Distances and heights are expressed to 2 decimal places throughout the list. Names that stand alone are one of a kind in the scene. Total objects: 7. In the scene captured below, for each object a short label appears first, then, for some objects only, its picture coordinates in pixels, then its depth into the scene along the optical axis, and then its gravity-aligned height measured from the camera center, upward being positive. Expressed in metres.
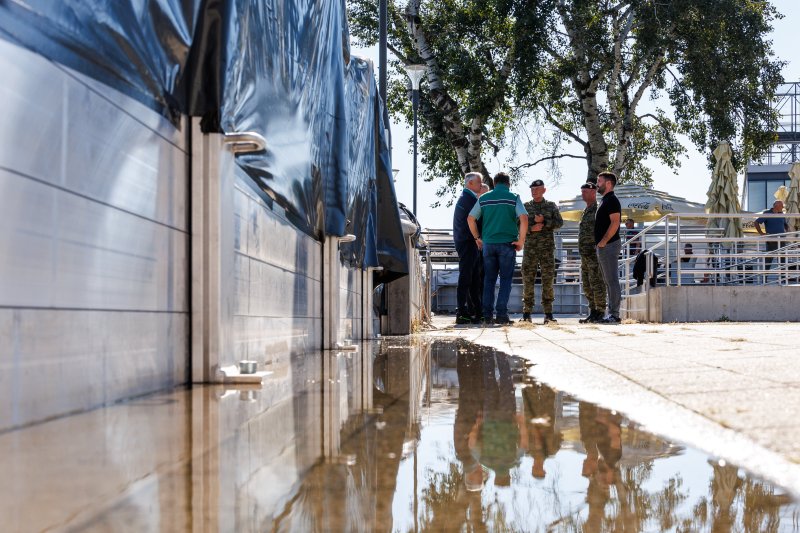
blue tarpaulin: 2.05 +0.73
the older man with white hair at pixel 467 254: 10.66 +0.47
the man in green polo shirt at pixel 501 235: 9.91 +0.64
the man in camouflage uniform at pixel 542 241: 10.38 +0.61
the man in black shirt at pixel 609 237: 9.84 +0.62
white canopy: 18.64 +1.90
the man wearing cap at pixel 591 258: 10.55 +0.40
